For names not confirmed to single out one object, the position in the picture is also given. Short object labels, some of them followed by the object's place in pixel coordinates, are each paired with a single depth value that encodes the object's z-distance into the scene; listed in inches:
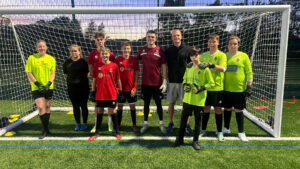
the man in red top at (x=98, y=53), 144.2
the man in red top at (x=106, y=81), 131.3
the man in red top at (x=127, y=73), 142.6
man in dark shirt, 138.1
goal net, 139.4
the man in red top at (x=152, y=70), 139.9
